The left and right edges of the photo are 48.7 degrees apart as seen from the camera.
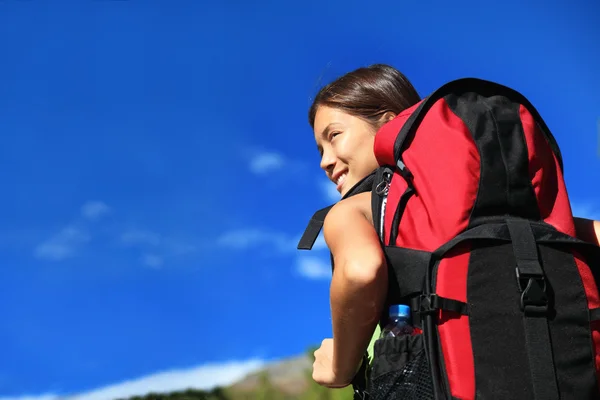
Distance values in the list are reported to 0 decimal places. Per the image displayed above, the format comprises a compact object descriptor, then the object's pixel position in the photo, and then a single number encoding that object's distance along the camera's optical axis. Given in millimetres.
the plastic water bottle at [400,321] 2209
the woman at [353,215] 2174
